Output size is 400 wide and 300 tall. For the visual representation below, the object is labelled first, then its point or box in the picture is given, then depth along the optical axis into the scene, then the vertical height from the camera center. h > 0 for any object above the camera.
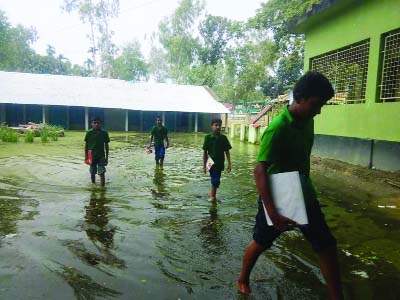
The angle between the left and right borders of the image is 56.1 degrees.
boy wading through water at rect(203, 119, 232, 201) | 6.71 -0.63
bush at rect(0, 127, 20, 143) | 18.97 -1.52
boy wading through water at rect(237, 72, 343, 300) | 2.76 -0.31
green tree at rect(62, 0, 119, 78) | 48.00 +10.91
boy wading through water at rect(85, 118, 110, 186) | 8.12 -0.78
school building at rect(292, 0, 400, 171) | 9.38 +1.26
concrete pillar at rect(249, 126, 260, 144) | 22.20 -1.07
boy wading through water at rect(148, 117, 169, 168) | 11.02 -0.73
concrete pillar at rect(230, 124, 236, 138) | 27.42 -1.08
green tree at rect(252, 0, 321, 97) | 19.91 +4.88
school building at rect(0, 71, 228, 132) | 30.06 +0.65
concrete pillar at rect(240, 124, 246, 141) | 24.31 -1.10
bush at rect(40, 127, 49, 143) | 19.52 -1.42
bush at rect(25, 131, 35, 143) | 19.10 -1.55
